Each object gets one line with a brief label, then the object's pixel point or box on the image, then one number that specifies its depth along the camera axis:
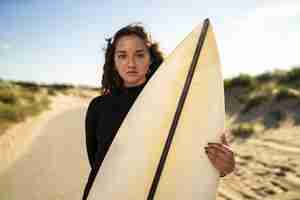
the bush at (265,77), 17.13
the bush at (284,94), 11.70
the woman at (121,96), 2.42
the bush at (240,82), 16.83
